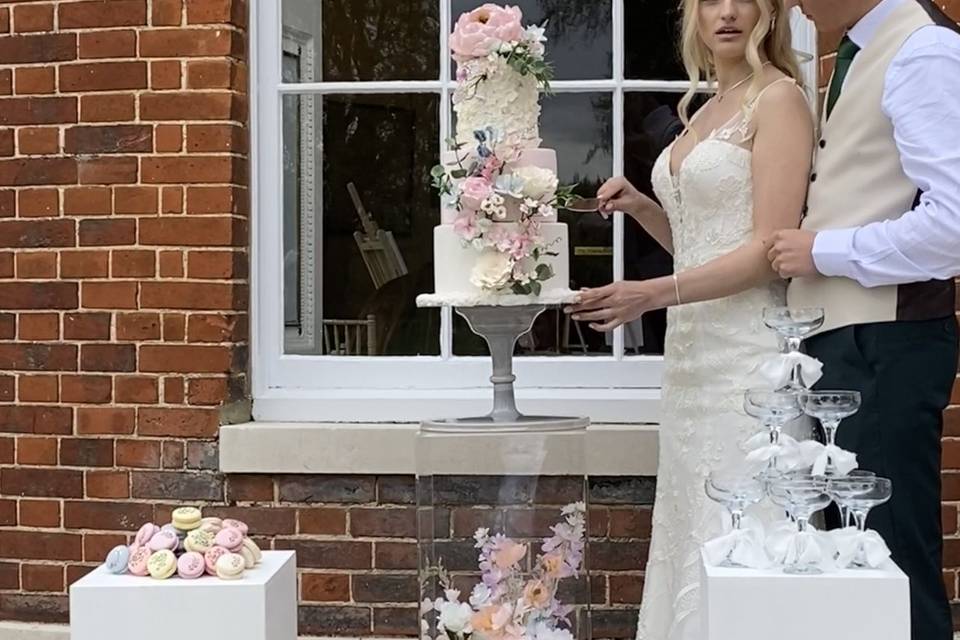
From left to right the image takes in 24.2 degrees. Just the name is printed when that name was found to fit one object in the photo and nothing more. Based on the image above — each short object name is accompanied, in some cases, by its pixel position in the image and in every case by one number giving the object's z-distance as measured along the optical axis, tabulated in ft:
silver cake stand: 15.02
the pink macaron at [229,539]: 14.04
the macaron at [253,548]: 14.17
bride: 14.81
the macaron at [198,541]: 14.02
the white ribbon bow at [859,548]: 13.20
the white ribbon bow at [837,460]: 13.40
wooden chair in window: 17.88
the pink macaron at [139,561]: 13.96
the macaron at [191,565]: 13.88
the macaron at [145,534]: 14.13
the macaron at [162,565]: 13.88
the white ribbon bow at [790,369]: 13.67
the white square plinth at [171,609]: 13.75
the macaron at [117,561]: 14.04
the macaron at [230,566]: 13.87
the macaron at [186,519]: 14.20
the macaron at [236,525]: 14.24
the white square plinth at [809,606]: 13.03
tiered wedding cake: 14.94
